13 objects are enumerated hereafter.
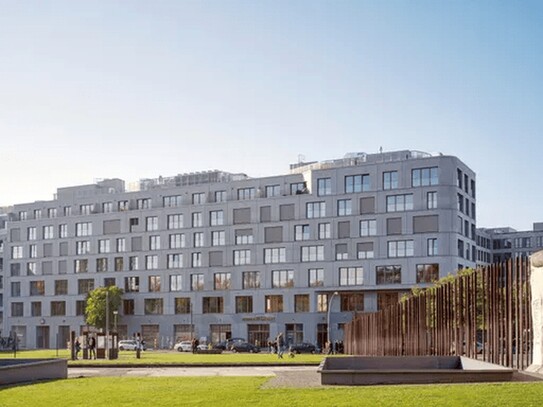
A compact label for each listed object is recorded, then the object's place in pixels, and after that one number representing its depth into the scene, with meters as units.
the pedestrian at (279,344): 63.86
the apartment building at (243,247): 101.12
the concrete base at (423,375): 19.22
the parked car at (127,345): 96.94
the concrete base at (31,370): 26.24
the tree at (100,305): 113.25
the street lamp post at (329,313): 96.25
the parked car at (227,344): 91.93
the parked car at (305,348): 88.31
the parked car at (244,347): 88.12
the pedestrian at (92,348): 60.11
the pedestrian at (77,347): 61.36
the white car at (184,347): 92.50
